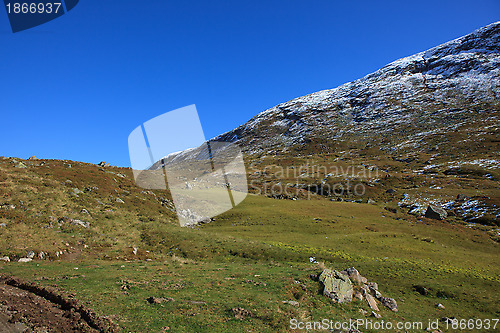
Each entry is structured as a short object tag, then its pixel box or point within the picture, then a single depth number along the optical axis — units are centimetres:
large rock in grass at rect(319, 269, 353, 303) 2158
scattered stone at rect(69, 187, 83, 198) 4160
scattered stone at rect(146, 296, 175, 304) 1719
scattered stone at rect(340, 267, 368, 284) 2422
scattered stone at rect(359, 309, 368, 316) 2039
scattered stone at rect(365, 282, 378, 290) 2486
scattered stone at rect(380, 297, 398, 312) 2253
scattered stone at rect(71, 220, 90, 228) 3408
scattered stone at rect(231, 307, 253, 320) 1685
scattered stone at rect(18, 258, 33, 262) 2343
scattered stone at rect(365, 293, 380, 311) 2173
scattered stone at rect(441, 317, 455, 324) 2198
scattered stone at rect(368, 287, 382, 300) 2366
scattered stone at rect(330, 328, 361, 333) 1694
